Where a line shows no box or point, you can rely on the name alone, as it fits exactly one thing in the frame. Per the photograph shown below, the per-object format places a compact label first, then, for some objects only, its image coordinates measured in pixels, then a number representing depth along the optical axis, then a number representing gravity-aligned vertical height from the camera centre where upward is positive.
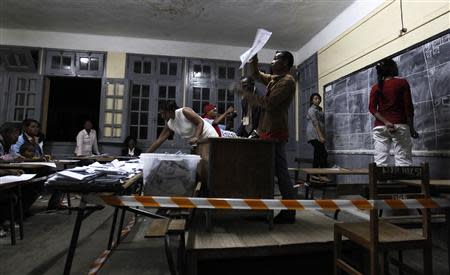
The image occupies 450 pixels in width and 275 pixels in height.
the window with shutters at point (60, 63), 5.97 +1.93
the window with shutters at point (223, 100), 6.41 +1.29
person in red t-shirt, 2.60 +0.42
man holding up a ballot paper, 1.99 +0.29
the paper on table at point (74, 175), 1.19 -0.10
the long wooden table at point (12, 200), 2.06 -0.42
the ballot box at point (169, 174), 1.48 -0.11
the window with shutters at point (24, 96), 5.82 +1.17
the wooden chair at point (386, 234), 1.35 -0.40
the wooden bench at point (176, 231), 1.33 -0.40
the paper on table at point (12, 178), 2.06 -0.22
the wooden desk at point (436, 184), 1.88 -0.17
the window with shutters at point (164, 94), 6.24 +1.36
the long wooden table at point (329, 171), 2.88 -0.15
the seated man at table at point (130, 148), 5.81 +0.11
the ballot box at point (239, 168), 1.70 -0.08
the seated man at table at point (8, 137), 3.72 +0.19
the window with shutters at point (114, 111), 6.02 +0.92
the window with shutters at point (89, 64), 6.03 +1.94
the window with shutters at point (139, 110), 6.19 +0.98
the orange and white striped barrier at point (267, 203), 1.40 -0.25
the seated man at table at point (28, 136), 3.60 +0.20
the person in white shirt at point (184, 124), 2.43 +0.28
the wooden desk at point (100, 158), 4.15 -0.09
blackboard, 2.85 +0.77
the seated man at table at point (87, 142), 5.65 +0.21
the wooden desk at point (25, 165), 2.56 -0.14
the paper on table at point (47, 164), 2.75 -0.13
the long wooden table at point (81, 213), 1.29 -0.31
